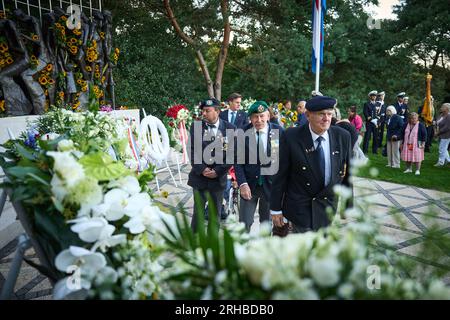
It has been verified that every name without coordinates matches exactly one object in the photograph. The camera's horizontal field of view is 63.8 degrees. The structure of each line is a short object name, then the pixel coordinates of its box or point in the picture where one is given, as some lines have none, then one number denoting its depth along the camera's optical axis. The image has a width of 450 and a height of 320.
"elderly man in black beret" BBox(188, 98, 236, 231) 4.32
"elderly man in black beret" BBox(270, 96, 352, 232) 2.89
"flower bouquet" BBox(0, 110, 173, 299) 1.18
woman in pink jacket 12.81
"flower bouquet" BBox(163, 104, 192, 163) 9.37
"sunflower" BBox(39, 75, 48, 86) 7.91
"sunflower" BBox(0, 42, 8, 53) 7.10
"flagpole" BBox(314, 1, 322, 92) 8.82
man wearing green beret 3.95
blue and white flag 8.82
